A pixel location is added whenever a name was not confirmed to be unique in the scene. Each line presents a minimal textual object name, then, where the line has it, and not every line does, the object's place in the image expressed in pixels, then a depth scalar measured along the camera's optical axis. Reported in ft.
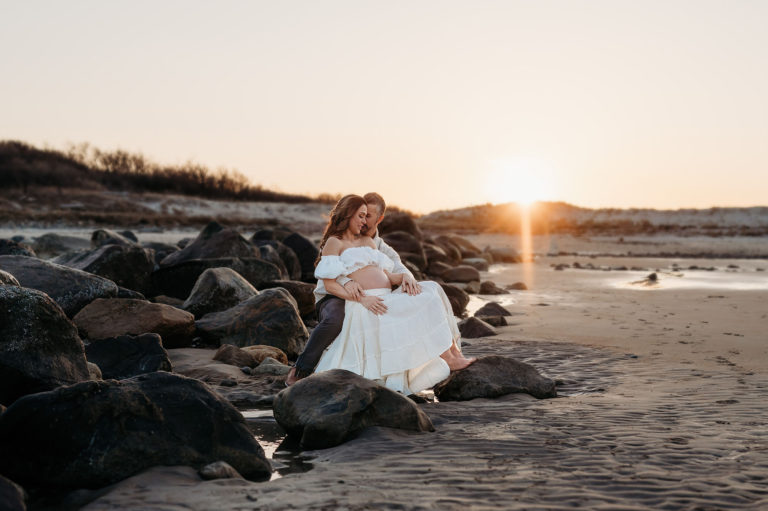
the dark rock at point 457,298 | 36.74
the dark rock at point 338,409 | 15.08
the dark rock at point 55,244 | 60.90
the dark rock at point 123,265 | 34.01
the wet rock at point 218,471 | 12.68
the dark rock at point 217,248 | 39.06
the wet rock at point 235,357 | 22.99
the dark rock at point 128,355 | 20.42
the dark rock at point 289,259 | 45.32
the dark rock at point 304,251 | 47.37
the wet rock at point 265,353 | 23.67
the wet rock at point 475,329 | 29.63
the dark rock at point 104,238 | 56.24
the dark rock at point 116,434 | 12.60
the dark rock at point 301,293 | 31.63
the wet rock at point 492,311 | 34.96
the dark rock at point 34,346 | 16.01
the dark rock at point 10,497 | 10.64
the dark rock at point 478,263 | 71.36
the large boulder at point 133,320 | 24.17
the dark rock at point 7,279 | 20.07
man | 19.51
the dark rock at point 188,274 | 35.47
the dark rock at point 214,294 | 29.50
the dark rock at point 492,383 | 19.02
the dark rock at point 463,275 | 52.34
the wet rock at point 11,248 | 37.52
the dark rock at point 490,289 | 48.34
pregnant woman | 19.03
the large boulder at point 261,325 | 25.54
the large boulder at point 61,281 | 25.99
